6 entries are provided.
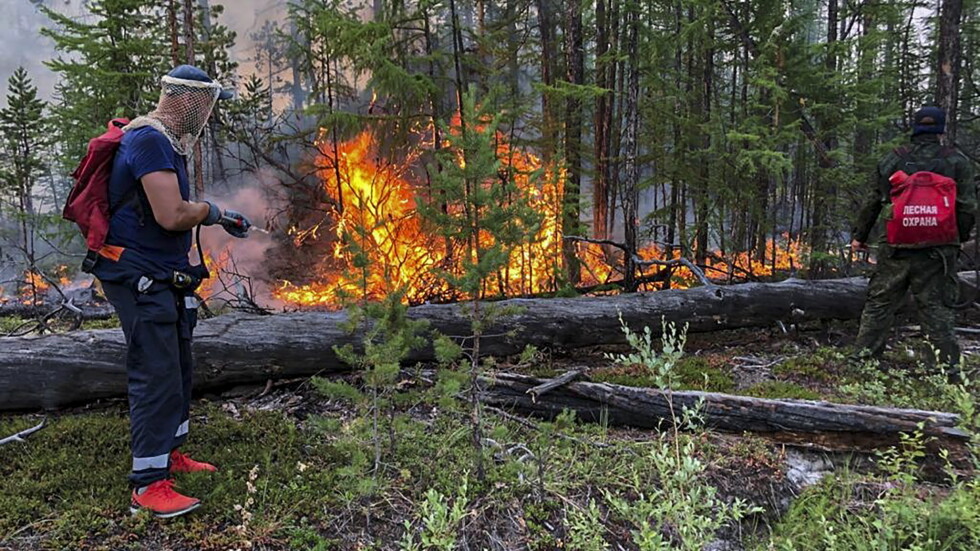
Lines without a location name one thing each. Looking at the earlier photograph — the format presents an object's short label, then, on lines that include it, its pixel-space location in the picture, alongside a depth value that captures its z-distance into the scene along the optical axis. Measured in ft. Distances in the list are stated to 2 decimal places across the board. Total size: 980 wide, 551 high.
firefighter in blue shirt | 9.48
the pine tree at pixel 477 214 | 9.87
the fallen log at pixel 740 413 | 12.73
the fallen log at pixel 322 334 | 14.30
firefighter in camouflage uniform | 16.72
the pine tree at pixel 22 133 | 58.65
